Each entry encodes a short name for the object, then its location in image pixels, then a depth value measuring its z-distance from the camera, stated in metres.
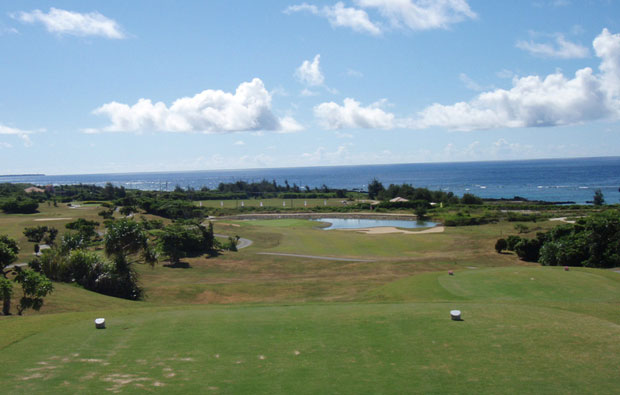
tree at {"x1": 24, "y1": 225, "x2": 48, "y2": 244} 45.62
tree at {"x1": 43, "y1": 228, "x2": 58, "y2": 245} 44.75
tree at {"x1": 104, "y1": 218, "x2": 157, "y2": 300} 25.06
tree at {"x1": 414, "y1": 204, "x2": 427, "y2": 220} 84.94
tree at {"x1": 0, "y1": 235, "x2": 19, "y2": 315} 16.70
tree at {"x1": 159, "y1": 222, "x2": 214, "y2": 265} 39.94
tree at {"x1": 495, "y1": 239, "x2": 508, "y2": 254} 44.34
